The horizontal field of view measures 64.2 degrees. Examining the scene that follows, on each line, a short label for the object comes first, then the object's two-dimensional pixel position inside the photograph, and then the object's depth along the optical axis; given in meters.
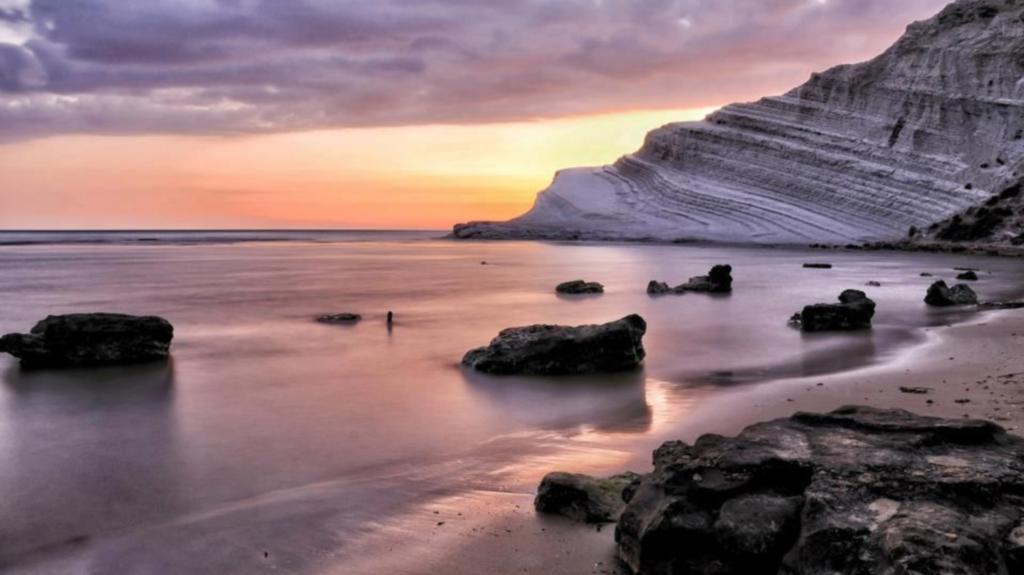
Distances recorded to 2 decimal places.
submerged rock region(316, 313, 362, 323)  13.95
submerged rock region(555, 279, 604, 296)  19.80
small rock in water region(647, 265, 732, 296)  18.84
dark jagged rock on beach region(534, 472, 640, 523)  3.79
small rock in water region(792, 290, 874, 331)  11.58
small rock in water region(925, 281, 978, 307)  14.82
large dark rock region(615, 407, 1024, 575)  2.47
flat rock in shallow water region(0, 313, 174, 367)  9.07
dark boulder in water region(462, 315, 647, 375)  8.18
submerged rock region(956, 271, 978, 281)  20.08
